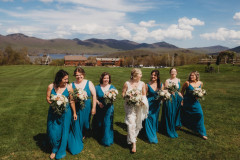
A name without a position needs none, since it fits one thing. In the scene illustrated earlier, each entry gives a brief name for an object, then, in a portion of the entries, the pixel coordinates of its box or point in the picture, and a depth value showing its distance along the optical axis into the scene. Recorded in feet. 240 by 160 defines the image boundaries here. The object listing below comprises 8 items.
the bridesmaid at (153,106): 21.13
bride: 19.07
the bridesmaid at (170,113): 22.71
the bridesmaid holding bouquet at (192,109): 22.82
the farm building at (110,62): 473.26
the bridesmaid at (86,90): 19.39
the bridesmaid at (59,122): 17.22
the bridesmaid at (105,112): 20.13
